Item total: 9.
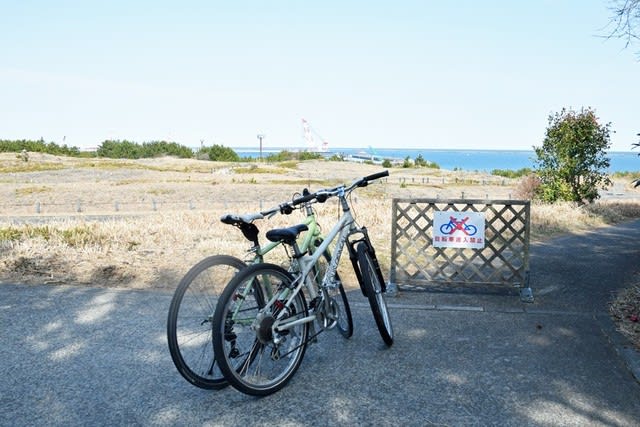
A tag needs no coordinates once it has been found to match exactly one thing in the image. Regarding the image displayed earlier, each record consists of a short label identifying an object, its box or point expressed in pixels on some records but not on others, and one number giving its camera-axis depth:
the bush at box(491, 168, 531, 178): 64.50
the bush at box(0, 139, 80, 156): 85.56
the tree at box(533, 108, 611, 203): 17.14
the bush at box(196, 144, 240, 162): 97.94
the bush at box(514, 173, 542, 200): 19.34
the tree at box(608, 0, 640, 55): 7.48
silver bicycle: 3.64
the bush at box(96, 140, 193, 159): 100.81
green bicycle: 3.62
